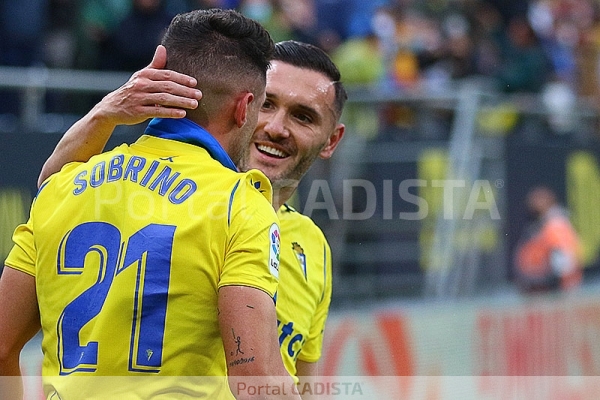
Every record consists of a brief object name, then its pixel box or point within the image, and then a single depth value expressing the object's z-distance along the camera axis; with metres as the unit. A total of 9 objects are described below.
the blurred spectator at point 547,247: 23.98
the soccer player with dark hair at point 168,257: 5.88
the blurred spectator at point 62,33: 19.41
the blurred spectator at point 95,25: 19.45
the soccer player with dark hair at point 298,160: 8.80
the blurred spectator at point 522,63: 28.59
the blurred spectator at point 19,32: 18.61
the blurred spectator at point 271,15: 22.00
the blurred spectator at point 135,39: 19.72
